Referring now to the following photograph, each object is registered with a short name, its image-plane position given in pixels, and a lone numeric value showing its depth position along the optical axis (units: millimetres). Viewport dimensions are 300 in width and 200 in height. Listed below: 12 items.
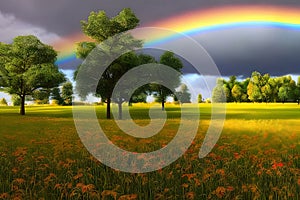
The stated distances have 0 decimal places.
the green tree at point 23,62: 57859
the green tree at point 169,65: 62459
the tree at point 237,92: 126638
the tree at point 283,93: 117288
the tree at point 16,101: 113988
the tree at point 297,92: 122000
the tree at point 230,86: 130325
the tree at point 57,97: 128875
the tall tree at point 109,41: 41694
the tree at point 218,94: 115631
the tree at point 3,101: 115712
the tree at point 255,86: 112250
